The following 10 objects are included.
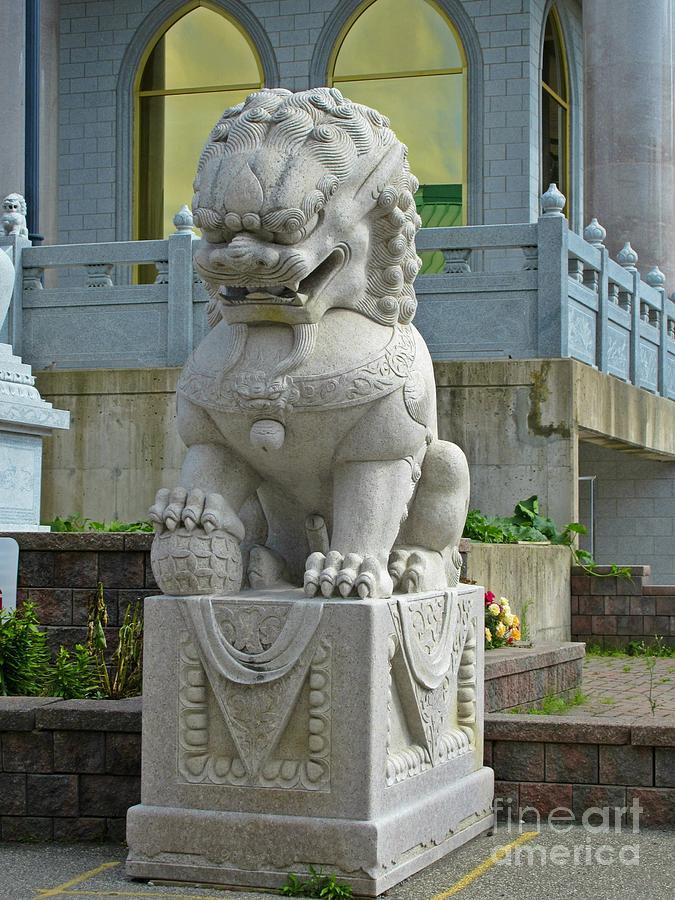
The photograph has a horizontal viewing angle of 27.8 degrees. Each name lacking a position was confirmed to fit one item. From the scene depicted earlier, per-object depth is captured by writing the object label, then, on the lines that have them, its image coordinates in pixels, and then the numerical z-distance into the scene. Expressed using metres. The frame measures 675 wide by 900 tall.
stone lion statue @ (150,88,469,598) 4.67
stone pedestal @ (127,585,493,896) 4.53
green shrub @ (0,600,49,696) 6.43
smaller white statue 12.82
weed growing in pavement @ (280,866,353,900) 4.43
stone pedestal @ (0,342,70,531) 9.06
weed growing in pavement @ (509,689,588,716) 7.34
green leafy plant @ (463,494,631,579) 11.09
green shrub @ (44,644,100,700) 6.04
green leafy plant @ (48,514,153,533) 9.75
